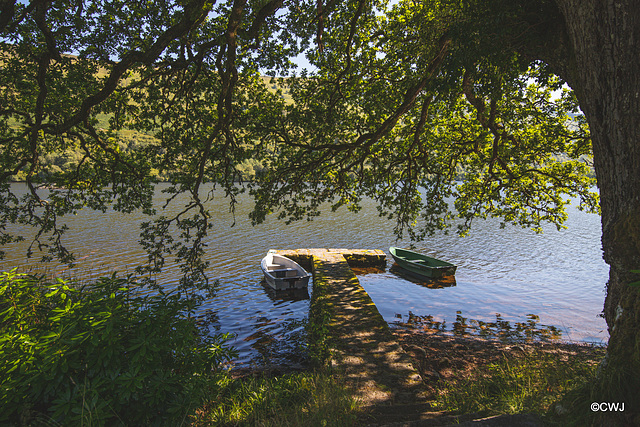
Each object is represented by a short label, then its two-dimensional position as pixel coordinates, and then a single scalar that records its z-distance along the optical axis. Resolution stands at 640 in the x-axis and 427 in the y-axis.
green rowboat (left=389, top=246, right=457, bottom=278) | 17.39
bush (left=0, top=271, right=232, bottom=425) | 3.08
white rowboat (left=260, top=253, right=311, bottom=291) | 15.55
